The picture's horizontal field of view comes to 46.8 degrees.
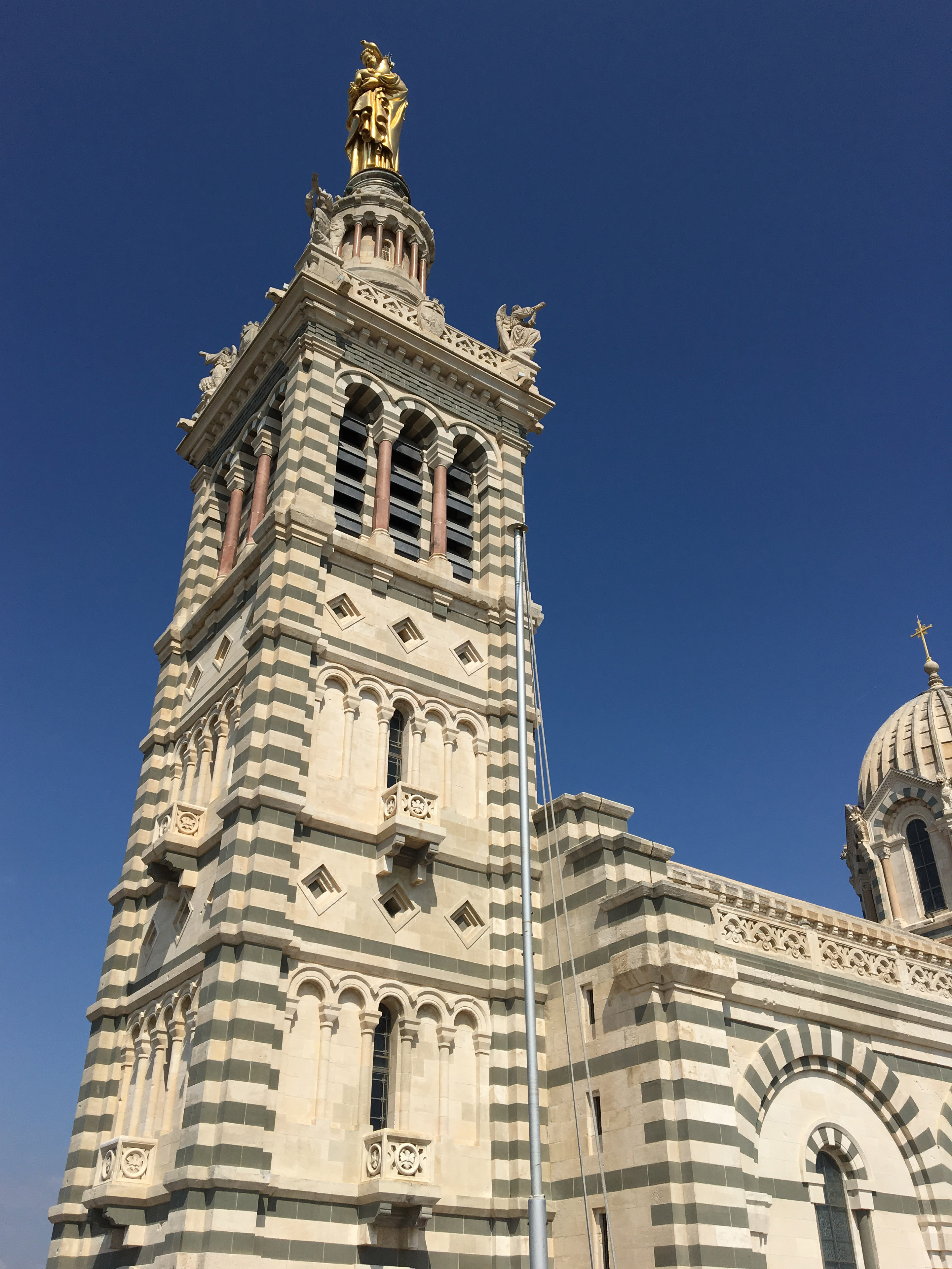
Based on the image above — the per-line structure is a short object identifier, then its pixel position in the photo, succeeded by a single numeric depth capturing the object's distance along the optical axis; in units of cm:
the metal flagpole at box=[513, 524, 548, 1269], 1573
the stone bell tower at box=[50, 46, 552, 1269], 2108
